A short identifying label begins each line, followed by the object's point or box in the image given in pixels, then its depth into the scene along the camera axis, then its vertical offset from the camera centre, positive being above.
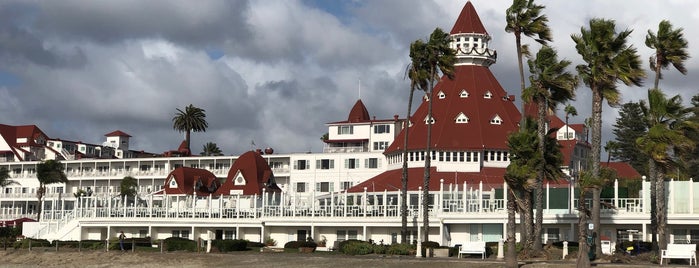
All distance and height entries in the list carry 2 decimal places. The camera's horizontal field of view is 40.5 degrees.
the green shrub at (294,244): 55.76 -2.42
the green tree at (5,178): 112.51 +2.45
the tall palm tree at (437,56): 57.38 +9.09
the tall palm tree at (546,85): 47.00 +6.13
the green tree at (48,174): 105.44 +2.81
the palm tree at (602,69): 42.94 +6.40
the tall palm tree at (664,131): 41.41 +3.49
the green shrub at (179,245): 55.97 -2.60
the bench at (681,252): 39.75 -1.74
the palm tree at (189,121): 131.75 +11.10
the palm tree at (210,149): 146.74 +8.17
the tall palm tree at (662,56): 46.09 +7.60
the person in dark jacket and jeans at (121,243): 57.78 -2.64
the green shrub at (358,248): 50.16 -2.31
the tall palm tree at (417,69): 58.31 +8.46
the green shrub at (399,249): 49.53 -2.29
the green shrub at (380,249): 50.16 -2.33
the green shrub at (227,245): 54.47 -2.47
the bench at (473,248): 45.59 -1.99
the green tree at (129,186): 111.43 +1.68
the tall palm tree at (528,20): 49.94 +9.88
